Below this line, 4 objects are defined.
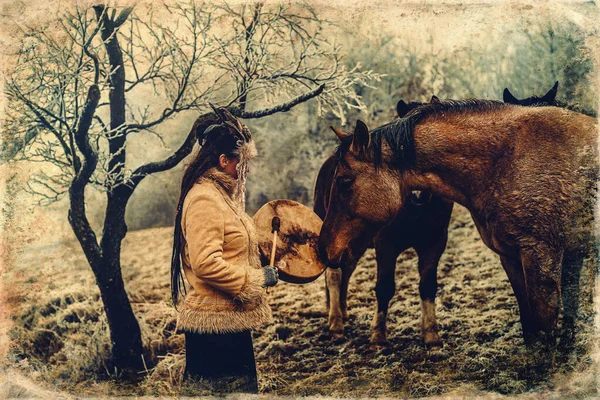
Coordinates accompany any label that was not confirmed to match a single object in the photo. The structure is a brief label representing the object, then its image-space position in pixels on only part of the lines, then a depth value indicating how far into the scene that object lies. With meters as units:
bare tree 5.02
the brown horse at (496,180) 4.07
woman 3.48
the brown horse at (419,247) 4.99
